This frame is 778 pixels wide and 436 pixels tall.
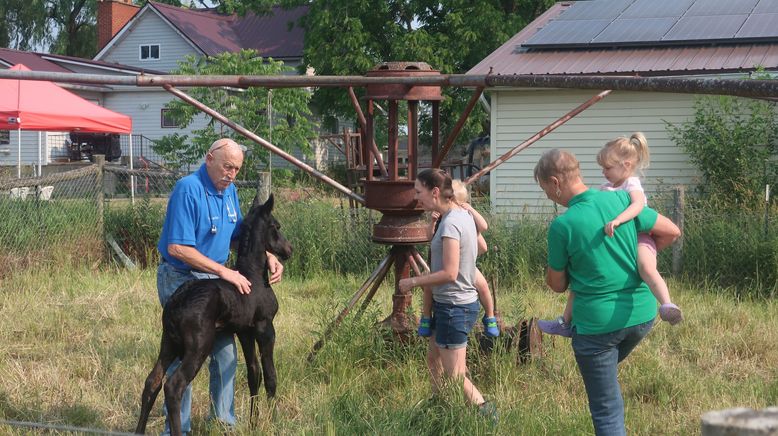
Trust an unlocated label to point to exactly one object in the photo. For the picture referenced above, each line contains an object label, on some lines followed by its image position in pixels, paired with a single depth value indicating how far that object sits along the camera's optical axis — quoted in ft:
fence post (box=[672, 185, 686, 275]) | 33.27
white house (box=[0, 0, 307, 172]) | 106.83
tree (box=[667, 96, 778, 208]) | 42.25
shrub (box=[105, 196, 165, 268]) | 39.19
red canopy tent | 48.47
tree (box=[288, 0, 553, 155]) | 88.48
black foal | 16.12
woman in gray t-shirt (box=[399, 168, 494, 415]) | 17.01
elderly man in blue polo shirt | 16.33
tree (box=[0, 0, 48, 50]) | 148.15
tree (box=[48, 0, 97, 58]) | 154.40
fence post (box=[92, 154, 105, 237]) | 39.19
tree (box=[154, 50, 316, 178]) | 60.03
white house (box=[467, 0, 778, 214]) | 48.70
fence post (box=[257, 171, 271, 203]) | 36.94
